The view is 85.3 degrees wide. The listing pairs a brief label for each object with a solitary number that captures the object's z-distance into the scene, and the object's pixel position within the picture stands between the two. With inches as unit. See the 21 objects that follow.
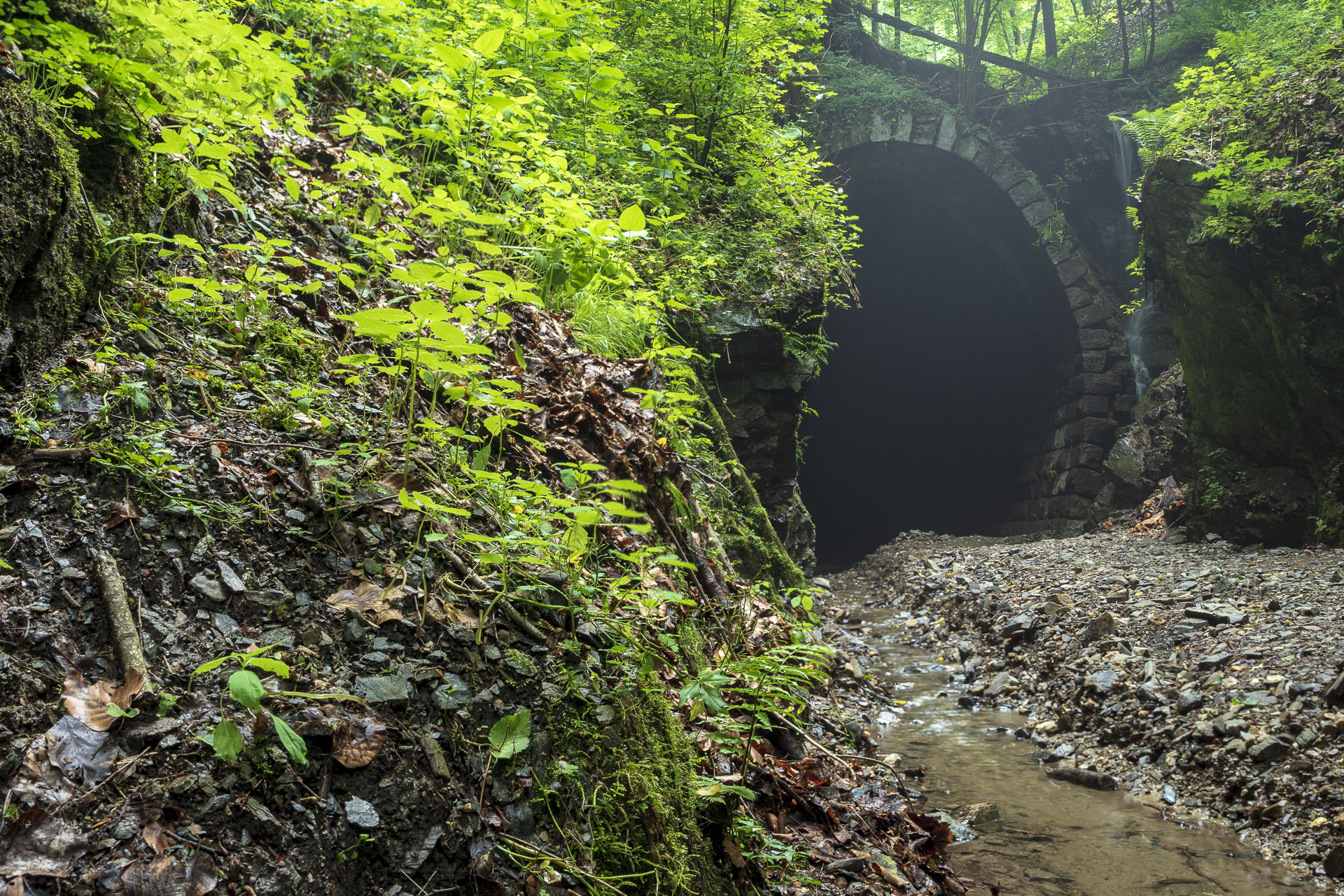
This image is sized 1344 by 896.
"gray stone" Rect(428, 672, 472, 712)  64.9
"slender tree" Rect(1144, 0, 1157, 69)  583.2
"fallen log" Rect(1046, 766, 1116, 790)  176.9
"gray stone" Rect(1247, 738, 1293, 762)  160.4
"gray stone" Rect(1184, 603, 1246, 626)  229.3
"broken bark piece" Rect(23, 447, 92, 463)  64.3
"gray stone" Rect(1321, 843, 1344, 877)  129.1
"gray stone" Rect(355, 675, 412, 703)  61.6
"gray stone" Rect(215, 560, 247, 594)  64.7
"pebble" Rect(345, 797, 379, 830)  55.4
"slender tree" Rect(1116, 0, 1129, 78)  597.3
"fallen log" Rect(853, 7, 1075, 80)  617.0
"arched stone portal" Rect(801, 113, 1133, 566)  593.3
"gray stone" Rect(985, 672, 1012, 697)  248.8
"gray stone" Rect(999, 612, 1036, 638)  280.7
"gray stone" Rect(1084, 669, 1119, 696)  216.1
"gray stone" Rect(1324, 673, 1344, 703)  166.1
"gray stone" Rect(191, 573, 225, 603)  63.4
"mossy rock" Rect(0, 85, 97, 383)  71.3
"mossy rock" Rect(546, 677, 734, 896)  66.9
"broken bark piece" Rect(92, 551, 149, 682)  54.9
